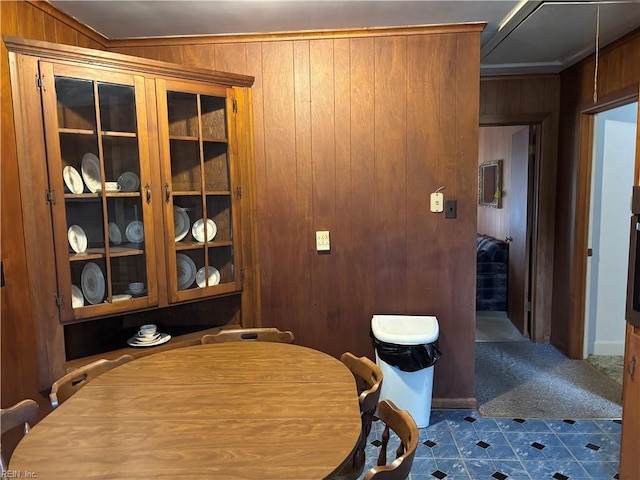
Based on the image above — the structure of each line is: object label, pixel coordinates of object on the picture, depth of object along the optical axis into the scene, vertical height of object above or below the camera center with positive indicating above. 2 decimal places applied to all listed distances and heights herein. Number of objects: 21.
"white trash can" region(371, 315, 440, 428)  2.54 -0.90
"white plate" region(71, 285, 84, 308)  2.23 -0.45
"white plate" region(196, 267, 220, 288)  2.62 -0.43
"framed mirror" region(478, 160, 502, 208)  5.23 +0.19
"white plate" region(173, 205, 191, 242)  2.54 -0.10
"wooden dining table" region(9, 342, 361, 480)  1.19 -0.68
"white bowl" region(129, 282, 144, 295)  2.39 -0.43
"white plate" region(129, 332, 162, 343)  2.60 -0.77
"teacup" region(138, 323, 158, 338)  2.61 -0.73
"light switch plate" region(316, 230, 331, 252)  2.81 -0.24
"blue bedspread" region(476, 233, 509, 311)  5.02 -0.86
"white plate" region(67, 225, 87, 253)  2.21 -0.15
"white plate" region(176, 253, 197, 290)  2.55 -0.37
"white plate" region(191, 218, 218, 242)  2.61 -0.14
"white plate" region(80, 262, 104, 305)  2.28 -0.39
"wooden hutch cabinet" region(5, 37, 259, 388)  2.06 +0.08
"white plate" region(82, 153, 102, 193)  2.26 +0.18
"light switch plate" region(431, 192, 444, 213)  2.74 -0.01
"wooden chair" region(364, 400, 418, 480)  1.17 -0.70
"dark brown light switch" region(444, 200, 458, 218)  2.74 -0.06
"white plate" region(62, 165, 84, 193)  2.18 +0.14
